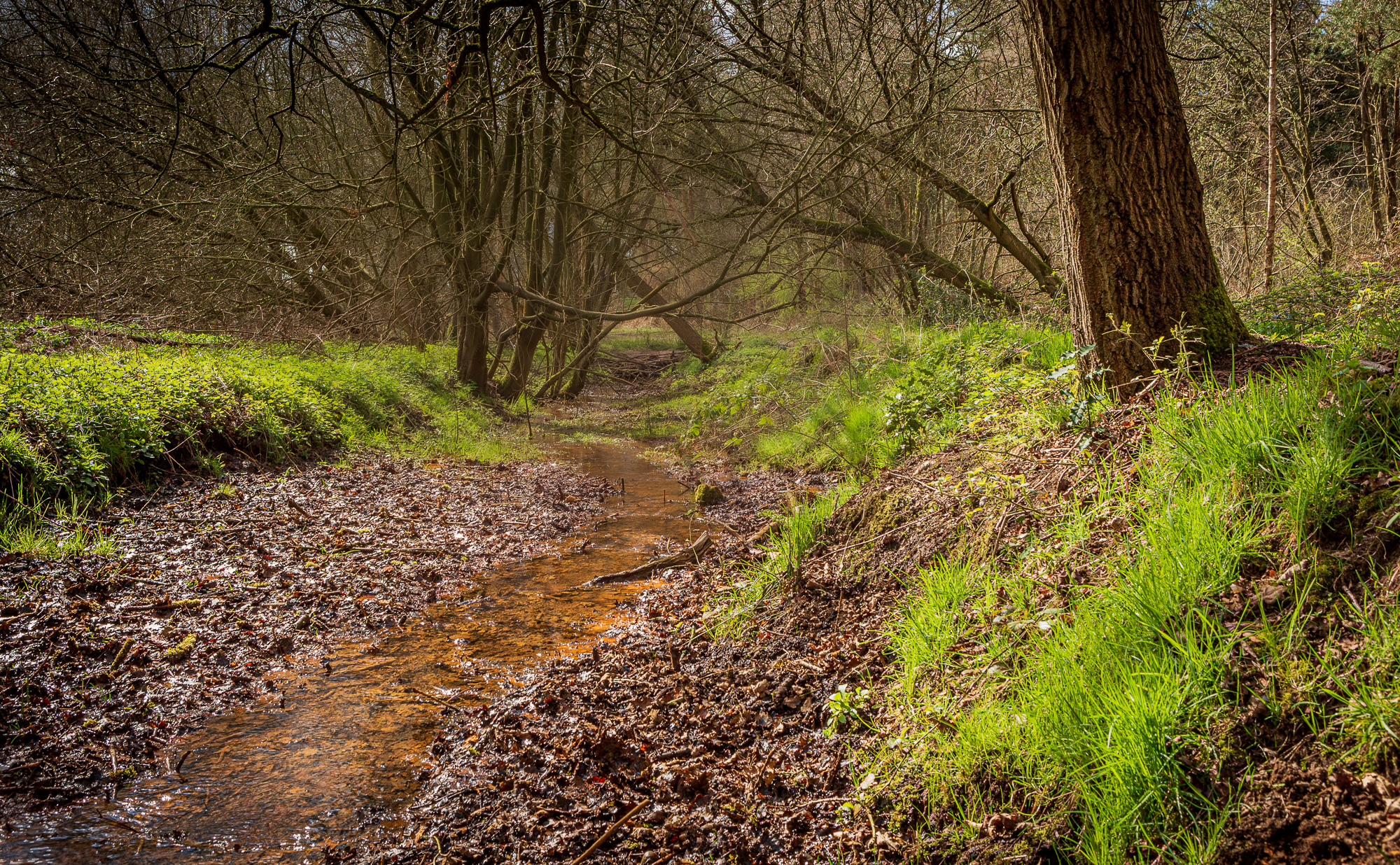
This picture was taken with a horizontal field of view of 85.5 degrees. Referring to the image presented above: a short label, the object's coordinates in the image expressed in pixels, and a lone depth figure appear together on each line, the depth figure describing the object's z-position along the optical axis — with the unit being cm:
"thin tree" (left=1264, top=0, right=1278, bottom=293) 745
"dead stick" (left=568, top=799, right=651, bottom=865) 253
